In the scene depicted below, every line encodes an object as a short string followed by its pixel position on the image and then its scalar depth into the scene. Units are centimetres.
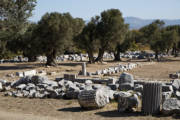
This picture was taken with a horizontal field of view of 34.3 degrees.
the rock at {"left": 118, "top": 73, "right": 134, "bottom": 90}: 1705
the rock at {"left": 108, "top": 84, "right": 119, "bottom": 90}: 1572
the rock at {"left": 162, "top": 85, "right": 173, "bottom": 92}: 1384
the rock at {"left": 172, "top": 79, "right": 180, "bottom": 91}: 1449
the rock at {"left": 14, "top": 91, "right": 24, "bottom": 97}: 1478
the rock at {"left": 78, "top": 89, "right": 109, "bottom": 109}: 1109
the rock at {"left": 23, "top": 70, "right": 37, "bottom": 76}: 2455
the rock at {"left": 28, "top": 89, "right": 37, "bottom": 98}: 1450
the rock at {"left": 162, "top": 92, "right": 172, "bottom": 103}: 1181
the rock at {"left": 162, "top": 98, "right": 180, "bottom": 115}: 998
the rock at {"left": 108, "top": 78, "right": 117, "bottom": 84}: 1798
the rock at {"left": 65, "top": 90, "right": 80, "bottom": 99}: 1370
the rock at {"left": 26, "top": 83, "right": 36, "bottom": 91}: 1595
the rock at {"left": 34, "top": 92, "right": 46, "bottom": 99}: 1430
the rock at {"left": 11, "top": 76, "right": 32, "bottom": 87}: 1823
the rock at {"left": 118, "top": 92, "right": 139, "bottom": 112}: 1075
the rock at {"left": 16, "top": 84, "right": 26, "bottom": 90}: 1647
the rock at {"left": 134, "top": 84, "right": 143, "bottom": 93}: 1446
